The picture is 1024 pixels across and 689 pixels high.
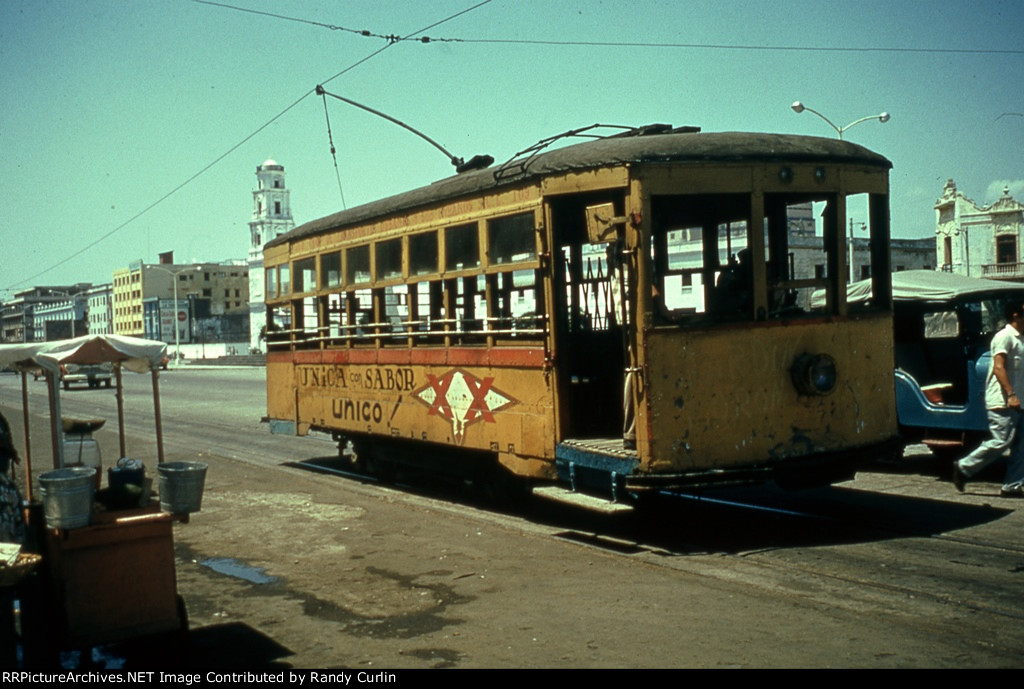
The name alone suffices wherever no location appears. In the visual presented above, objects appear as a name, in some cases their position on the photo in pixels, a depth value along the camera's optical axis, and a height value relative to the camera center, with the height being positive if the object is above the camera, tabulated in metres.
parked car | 42.87 -1.31
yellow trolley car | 7.82 +0.05
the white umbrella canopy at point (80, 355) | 6.83 -0.05
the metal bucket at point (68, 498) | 5.23 -0.78
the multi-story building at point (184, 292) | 122.50 +6.78
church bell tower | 107.69 +14.18
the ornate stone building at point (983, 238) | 66.44 +4.54
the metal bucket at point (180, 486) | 5.83 -0.83
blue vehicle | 10.77 -0.51
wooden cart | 5.30 -1.22
